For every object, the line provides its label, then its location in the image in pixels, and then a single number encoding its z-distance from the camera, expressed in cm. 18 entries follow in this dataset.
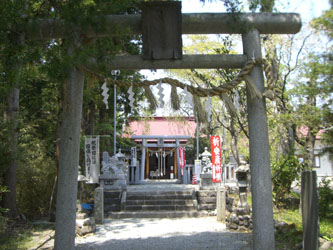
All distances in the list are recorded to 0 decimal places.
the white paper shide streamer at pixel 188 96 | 461
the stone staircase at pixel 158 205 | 1069
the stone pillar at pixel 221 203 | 973
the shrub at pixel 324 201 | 817
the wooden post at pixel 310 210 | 380
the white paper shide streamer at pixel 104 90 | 471
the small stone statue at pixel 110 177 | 1188
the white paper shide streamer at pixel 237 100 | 495
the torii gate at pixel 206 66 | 462
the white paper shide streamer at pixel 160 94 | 464
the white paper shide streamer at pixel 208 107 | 469
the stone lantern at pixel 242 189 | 812
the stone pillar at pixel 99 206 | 951
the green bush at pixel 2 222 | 602
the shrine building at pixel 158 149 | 1830
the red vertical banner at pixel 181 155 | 1744
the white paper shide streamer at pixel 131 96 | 472
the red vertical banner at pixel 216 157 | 1218
